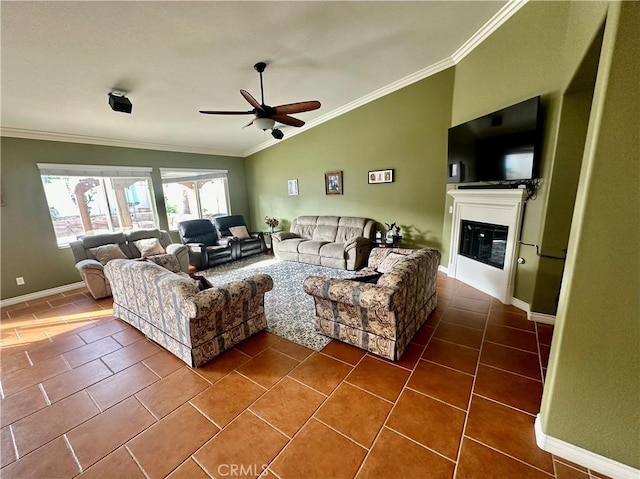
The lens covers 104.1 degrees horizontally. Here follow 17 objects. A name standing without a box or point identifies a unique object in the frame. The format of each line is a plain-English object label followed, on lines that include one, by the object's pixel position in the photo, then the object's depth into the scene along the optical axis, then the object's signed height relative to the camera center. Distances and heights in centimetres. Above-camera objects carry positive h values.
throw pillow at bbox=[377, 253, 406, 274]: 295 -83
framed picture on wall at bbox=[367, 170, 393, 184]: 460 +30
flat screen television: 257 +48
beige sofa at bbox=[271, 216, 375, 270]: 462 -96
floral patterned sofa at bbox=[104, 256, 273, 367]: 208 -100
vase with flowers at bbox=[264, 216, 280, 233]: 662 -68
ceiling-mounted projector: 291 +115
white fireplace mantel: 292 -49
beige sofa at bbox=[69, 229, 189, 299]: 377 -85
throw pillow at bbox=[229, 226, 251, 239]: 600 -82
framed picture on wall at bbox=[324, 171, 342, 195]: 536 +24
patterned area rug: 261 -140
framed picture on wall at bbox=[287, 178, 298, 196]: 622 +22
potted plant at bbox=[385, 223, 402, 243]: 445 -75
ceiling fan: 289 +100
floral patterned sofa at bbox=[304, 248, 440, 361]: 201 -98
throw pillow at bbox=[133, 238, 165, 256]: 459 -84
